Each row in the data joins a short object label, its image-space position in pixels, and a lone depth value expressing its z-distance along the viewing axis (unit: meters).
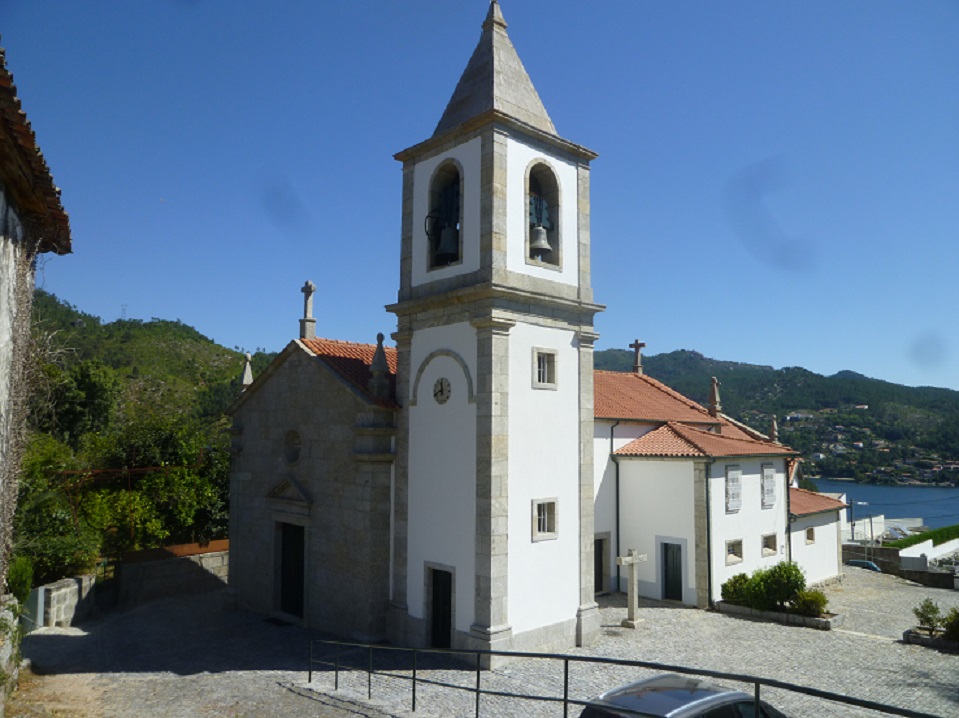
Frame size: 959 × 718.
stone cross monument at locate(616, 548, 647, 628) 16.19
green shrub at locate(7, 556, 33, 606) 15.10
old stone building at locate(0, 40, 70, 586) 6.71
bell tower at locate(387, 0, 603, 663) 13.69
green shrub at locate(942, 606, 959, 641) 14.70
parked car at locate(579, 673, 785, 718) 6.90
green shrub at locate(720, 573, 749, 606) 18.22
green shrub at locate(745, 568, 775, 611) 17.62
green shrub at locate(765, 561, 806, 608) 17.28
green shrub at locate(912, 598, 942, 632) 15.23
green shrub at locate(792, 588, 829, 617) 16.92
